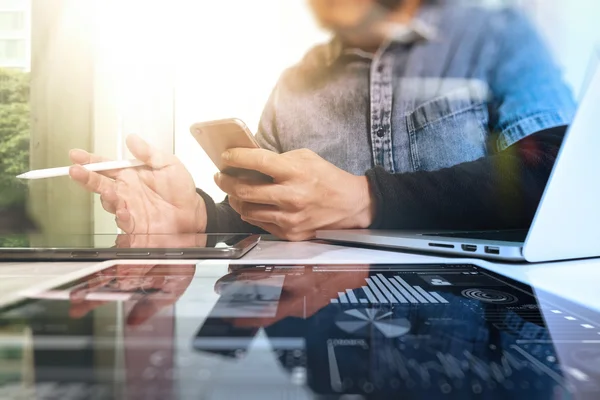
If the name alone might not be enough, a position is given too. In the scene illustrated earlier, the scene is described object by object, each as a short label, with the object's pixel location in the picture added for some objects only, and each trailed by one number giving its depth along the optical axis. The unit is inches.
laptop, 17.9
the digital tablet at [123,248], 20.9
